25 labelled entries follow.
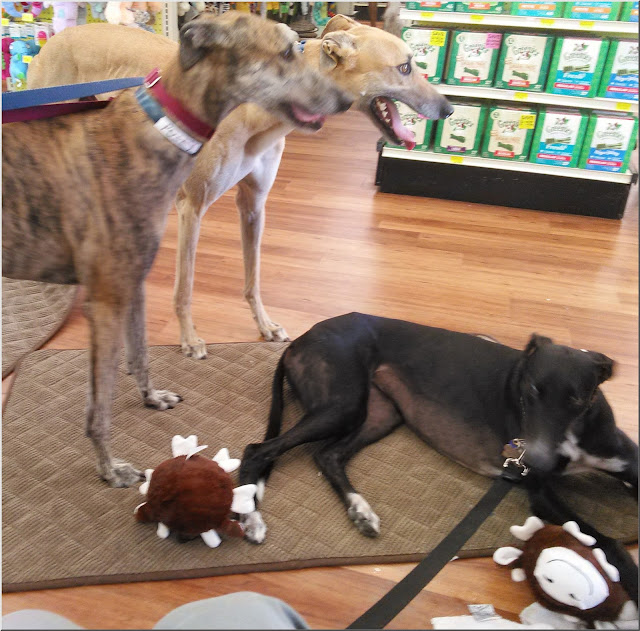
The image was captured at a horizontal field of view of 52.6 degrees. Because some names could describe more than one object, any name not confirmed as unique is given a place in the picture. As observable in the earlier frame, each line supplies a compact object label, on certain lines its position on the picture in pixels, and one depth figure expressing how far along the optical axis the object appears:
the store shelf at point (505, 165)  3.80
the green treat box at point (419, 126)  3.99
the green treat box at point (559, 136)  3.75
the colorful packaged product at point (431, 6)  3.69
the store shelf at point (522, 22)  3.45
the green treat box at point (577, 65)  3.57
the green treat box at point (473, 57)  3.74
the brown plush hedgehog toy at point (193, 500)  1.56
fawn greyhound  2.10
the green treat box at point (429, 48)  3.79
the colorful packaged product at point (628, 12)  3.39
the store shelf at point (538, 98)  3.66
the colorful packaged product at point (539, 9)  3.55
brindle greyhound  1.44
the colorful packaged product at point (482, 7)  3.62
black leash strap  1.30
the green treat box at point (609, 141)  3.69
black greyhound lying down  1.59
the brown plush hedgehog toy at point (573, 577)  1.37
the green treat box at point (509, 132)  3.82
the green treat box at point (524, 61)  3.66
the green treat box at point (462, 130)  3.89
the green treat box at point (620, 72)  3.51
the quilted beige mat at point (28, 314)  2.37
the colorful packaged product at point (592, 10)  3.43
